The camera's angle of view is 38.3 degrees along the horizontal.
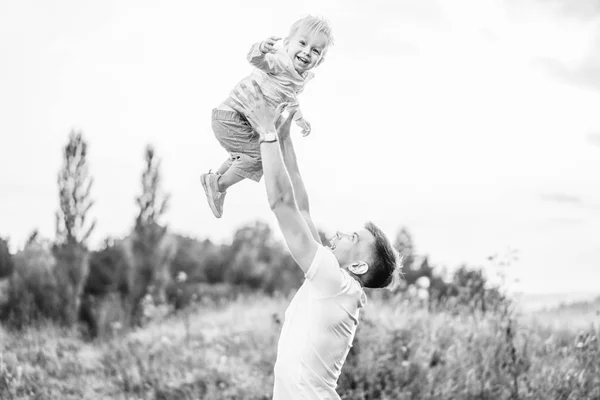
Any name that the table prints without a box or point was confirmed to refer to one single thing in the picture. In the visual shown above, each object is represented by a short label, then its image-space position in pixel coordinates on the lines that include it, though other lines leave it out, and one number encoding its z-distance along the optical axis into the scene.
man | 3.16
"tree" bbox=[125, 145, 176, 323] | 14.19
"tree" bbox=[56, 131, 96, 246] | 15.47
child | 3.34
